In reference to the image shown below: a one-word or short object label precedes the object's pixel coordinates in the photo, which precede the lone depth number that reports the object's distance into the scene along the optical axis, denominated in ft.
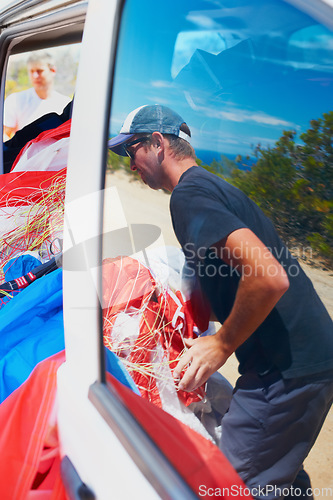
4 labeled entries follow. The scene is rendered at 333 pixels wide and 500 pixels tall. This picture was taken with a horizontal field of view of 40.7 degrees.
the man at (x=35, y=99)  11.27
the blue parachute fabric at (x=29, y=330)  5.03
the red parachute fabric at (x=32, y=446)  3.65
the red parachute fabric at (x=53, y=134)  10.07
